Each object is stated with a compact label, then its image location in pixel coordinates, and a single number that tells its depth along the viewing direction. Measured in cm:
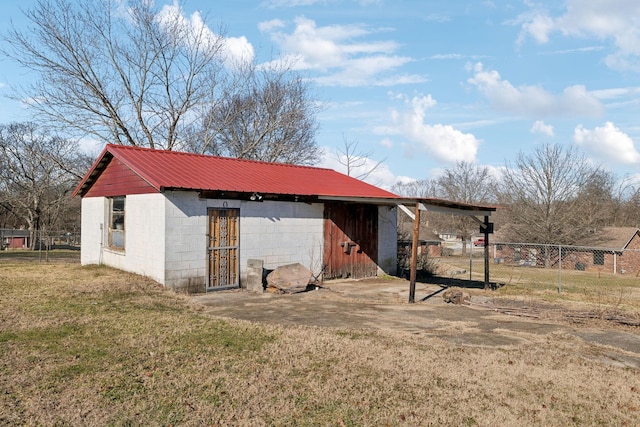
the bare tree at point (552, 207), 3997
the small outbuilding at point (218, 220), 1184
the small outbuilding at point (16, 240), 3916
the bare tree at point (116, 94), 2406
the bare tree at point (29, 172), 4156
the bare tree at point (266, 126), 3198
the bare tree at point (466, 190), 5894
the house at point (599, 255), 4003
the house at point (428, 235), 4732
